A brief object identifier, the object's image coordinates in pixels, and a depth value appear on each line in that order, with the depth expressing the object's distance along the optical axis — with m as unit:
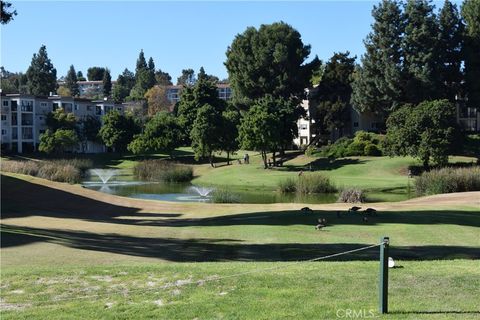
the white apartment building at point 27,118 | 95.31
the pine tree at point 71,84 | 193.61
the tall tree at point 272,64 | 81.88
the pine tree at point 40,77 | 139.12
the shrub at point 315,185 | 46.22
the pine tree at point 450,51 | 71.94
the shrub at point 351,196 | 38.62
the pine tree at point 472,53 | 71.06
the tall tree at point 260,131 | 69.31
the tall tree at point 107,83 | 180.91
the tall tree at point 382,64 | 72.69
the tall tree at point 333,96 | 81.62
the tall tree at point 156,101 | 142.50
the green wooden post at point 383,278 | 8.45
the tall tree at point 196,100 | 88.06
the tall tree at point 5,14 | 25.73
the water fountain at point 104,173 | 64.38
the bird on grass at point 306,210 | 27.17
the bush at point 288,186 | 48.69
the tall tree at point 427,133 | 56.00
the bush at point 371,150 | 70.94
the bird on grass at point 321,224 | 21.98
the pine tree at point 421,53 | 69.62
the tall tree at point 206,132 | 73.88
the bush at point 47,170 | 48.53
